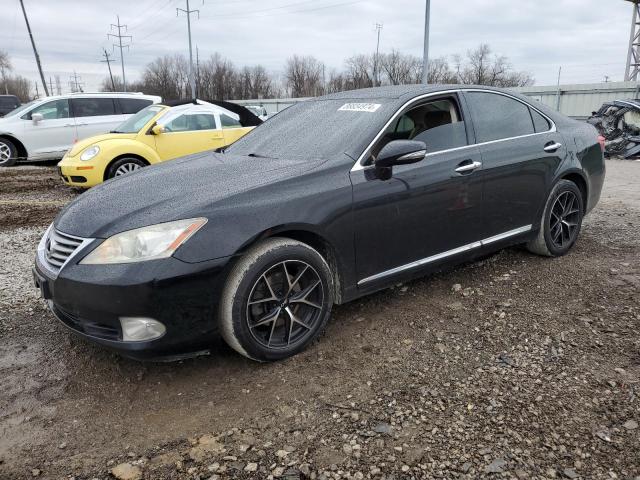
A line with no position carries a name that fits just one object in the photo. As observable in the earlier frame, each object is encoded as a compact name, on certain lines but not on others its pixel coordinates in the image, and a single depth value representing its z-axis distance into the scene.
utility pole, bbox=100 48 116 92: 72.78
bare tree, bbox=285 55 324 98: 73.94
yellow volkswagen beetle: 8.20
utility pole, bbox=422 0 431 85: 21.58
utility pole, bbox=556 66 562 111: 22.48
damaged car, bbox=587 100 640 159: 13.95
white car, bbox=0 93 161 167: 11.82
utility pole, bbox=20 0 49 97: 33.27
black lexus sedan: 2.68
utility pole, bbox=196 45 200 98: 76.31
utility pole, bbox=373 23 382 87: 59.41
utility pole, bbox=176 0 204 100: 38.69
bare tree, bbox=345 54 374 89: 64.14
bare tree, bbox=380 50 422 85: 65.56
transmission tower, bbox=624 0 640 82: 34.09
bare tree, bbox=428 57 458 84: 63.19
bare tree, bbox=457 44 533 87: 62.25
